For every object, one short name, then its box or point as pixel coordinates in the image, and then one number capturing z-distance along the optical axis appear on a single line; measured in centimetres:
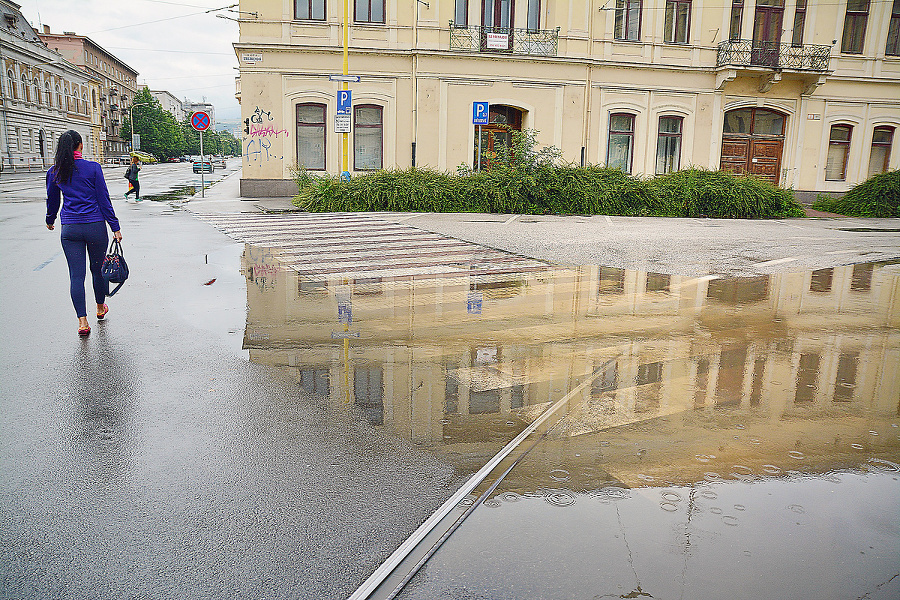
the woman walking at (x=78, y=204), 691
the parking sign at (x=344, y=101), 2216
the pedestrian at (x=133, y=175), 2542
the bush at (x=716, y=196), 2192
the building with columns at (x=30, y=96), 5941
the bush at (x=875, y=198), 2397
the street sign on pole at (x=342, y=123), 2212
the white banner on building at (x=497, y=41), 2684
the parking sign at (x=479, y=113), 2136
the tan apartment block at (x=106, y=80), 9169
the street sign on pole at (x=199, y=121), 2739
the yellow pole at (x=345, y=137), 2312
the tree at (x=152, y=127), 10688
